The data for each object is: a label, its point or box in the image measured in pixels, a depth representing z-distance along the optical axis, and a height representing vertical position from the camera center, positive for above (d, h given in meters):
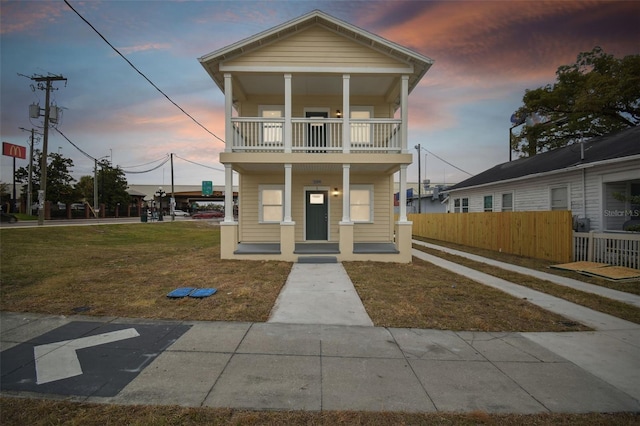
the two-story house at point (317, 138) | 9.80 +2.90
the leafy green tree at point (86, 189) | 36.69 +3.13
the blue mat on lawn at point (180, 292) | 5.52 -1.63
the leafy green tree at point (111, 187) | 37.59 +3.49
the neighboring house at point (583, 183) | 9.95 +1.30
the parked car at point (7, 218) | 20.34 -0.42
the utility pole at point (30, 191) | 29.61 +2.28
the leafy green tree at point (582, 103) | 16.48 +7.09
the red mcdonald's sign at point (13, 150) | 22.44 +5.15
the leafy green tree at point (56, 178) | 33.53 +4.48
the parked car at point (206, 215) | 45.35 -0.42
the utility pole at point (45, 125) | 18.55 +6.17
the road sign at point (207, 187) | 31.59 +2.90
